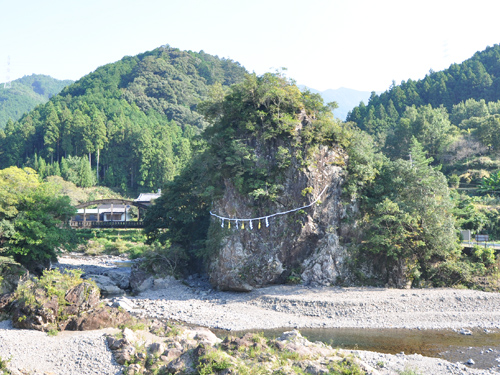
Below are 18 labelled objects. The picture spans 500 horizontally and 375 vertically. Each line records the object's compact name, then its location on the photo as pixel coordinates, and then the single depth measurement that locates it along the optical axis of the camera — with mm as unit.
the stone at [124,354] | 15188
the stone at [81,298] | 18891
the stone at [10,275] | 24500
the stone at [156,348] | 15656
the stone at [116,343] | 15914
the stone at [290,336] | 16822
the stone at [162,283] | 28716
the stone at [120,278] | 29594
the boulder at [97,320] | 18266
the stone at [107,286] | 27359
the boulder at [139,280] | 28750
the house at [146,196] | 58684
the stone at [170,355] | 15234
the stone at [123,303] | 23422
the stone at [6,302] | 19641
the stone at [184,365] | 14102
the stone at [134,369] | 14562
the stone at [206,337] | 16025
